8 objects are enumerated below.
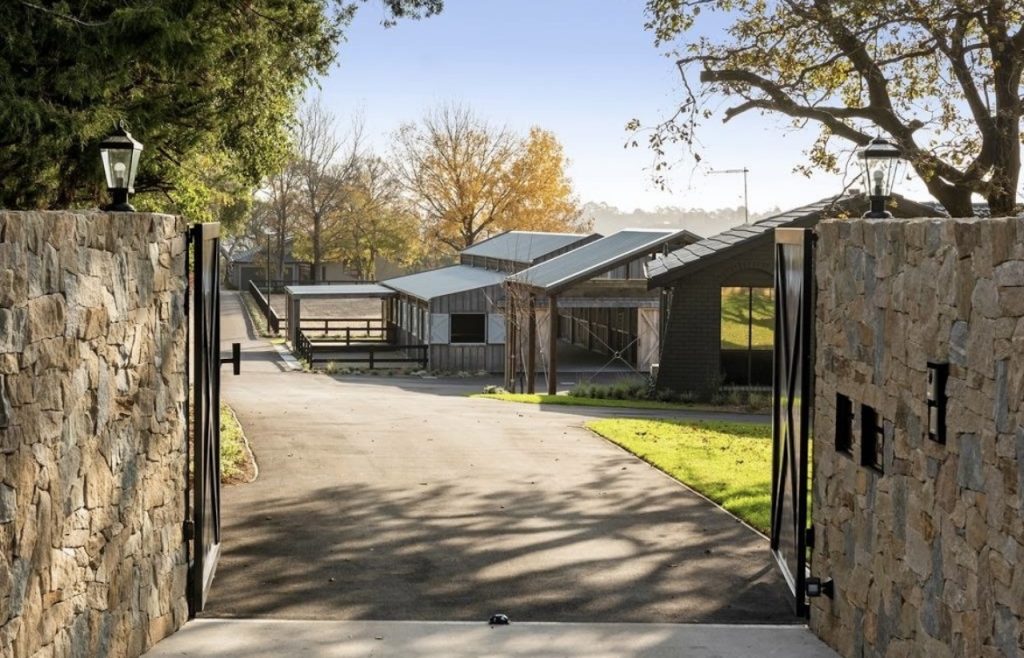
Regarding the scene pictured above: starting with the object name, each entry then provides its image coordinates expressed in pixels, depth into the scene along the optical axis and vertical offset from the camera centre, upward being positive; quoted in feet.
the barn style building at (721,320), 92.22 +0.52
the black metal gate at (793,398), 29.17 -1.72
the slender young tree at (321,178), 236.43 +27.96
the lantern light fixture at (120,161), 27.78 +3.65
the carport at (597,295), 108.88 +2.84
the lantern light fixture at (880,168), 28.76 +3.63
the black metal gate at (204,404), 29.43 -1.89
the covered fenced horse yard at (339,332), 147.74 -0.86
